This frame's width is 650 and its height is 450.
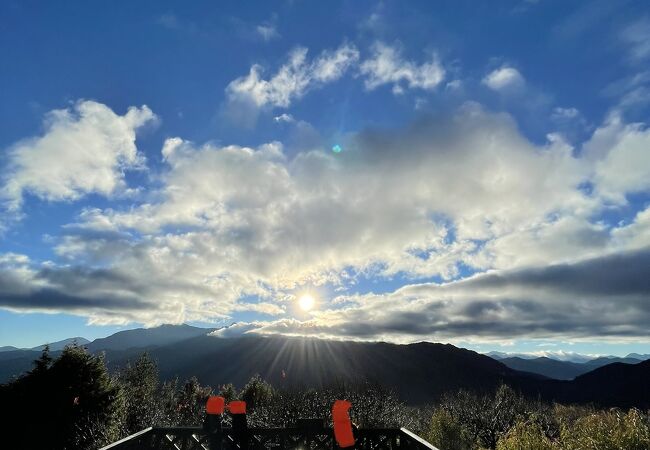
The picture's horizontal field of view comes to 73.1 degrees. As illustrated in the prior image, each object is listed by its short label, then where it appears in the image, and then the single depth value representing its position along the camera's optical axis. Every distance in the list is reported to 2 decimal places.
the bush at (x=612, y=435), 10.88
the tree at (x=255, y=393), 55.09
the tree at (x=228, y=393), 53.43
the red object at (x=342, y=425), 5.62
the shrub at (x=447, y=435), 27.94
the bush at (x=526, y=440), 11.66
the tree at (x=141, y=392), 26.19
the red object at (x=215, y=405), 6.98
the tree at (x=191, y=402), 43.18
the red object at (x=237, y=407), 7.19
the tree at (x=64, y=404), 19.00
